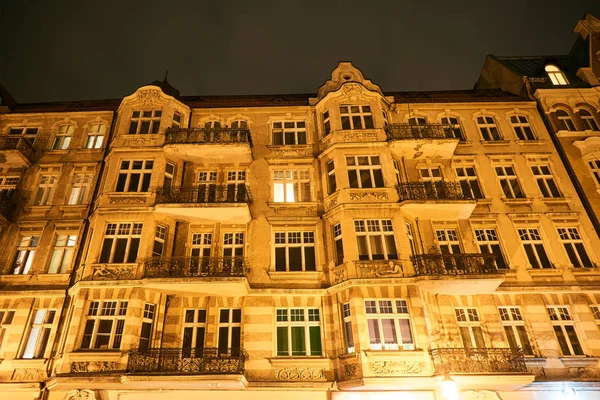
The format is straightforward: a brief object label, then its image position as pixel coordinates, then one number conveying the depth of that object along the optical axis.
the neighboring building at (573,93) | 20.19
